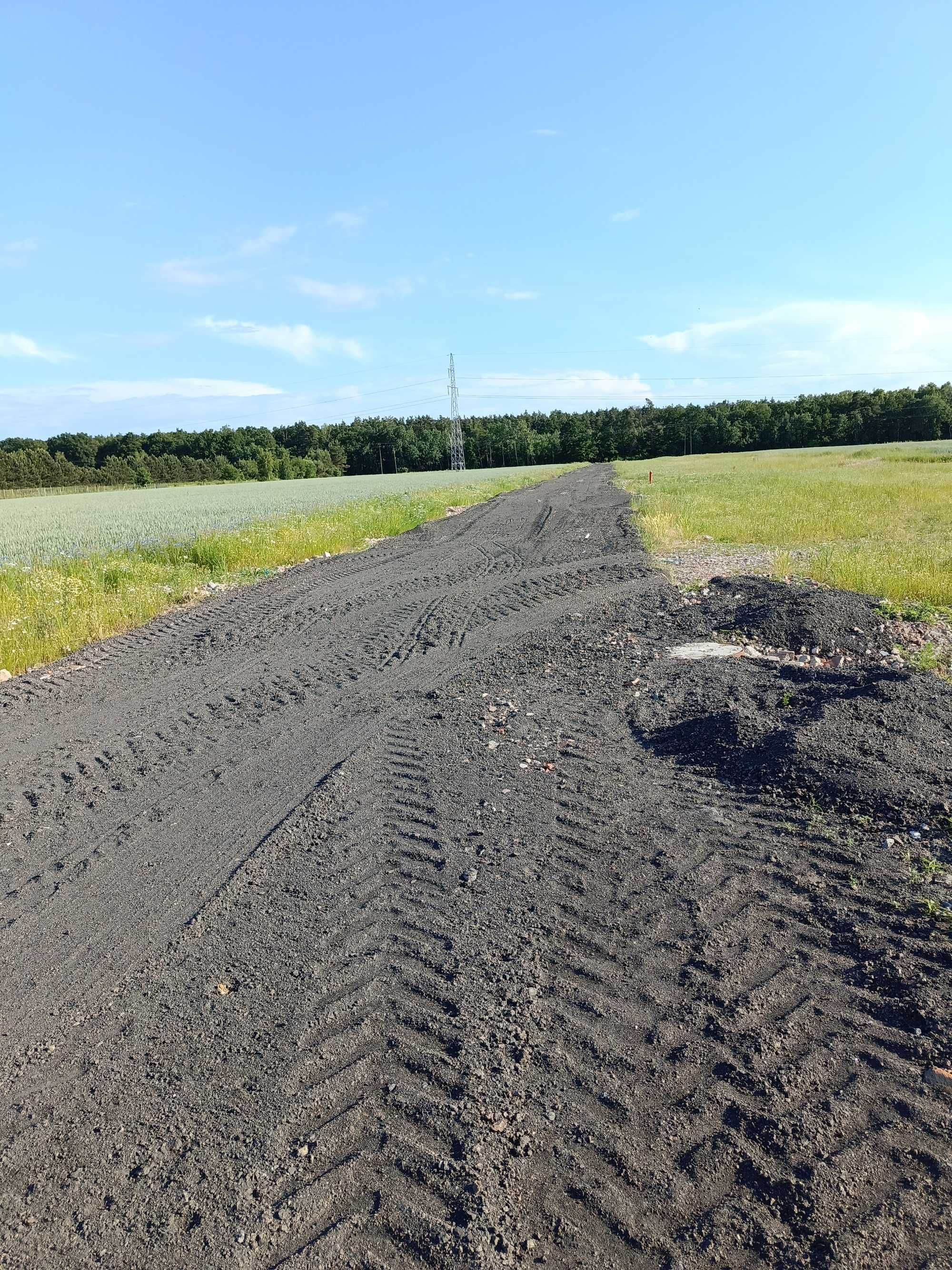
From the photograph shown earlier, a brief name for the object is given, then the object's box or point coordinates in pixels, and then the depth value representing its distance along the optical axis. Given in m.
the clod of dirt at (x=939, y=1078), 2.50
